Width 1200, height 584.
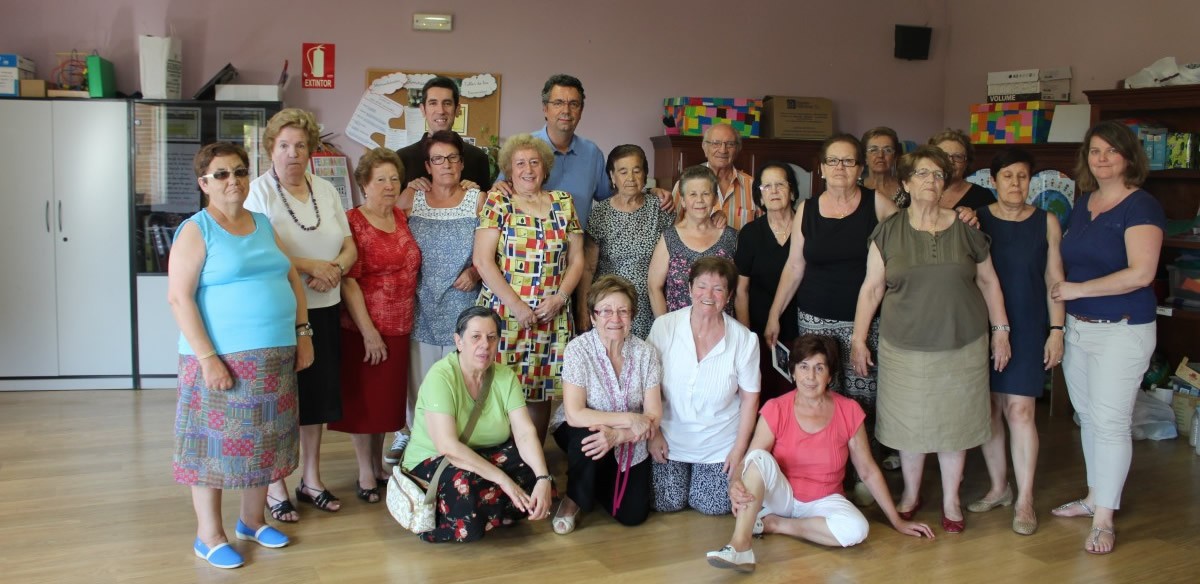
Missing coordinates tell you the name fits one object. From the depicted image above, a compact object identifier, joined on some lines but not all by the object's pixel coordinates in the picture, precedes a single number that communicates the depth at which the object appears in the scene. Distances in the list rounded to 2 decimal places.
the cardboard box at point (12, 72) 5.52
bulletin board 6.27
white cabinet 5.67
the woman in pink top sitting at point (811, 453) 3.42
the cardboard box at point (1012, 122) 6.09
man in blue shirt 4.12
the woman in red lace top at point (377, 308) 3.65
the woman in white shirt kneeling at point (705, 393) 3.60
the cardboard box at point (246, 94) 5.74
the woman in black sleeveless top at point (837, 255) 3.66
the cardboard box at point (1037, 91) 6.30
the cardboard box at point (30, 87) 5.59
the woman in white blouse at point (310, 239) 3.36
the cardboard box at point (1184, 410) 5.06
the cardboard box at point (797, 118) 6.57
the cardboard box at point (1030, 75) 6.29
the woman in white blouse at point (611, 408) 3.50
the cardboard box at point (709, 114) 6.30
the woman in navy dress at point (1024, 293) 3.52
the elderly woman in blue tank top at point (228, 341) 2.91
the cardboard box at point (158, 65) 5.63
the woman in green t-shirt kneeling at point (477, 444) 3.29
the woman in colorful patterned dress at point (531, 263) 3.74
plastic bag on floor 5.04
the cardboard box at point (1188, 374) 5.13
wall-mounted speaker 7.16
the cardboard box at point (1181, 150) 5.31
